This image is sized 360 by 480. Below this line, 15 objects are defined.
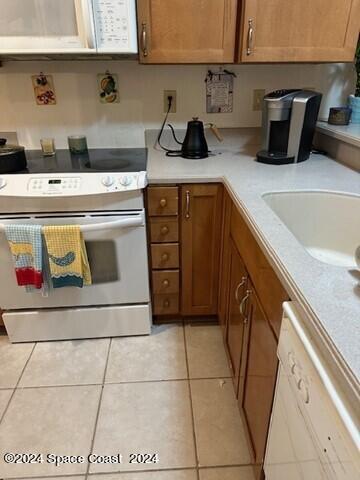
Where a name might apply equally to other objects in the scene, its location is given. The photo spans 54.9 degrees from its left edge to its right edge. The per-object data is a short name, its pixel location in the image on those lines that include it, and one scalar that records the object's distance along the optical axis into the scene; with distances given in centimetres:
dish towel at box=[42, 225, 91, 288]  150
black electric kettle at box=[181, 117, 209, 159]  174
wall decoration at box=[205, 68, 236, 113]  192
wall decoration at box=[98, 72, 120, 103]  189
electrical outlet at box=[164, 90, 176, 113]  194
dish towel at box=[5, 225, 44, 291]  148
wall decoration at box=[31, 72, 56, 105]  188
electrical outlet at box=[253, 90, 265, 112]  198
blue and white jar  182
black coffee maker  154
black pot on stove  153
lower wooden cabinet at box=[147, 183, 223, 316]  158
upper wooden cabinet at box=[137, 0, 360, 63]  148
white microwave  139
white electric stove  149
